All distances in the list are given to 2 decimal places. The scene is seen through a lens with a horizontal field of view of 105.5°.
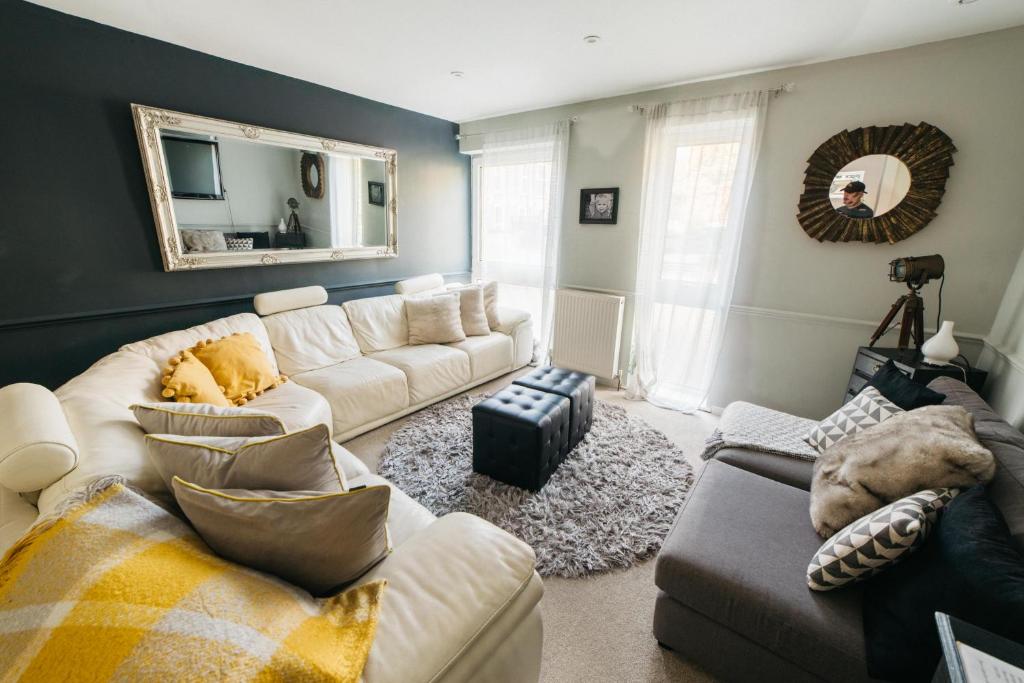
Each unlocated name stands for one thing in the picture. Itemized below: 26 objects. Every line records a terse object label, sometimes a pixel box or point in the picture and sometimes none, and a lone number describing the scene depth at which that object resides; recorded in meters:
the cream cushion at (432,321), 3.44
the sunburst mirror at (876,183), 2.26
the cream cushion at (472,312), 3.65
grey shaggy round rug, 1.85
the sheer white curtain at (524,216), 3.70
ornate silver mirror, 2.49
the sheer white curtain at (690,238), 2.78
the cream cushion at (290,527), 0.83
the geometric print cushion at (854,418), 1.61
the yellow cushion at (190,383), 1.90
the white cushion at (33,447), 0.98
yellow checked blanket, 0.55
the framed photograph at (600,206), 3.41
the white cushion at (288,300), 2.83
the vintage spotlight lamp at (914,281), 2.16
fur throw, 1.13
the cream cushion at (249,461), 0.97
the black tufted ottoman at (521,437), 2.09
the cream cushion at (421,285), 3.72
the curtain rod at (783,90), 2.55
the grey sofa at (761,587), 1.06
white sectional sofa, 0.85
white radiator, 3.50
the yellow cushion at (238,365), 2.22
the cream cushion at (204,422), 1.20
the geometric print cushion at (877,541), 1.01
